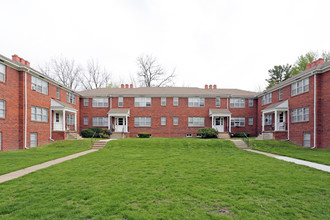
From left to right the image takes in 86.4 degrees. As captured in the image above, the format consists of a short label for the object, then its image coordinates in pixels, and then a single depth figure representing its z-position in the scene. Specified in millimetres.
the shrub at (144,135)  21891
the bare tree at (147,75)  40875
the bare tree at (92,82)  41741
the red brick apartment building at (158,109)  14680
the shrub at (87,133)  22766
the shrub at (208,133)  21038
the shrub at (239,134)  24003
